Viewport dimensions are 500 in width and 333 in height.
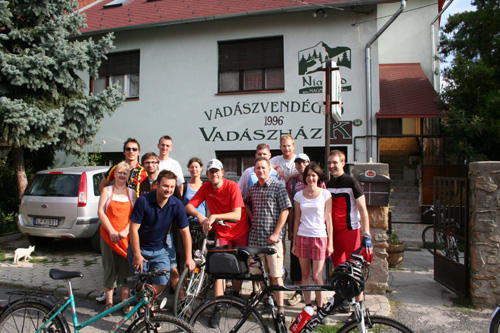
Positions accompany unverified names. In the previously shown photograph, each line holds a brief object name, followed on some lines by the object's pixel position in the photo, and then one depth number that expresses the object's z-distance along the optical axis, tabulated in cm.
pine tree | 827
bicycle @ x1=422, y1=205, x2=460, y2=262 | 579
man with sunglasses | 481
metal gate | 509
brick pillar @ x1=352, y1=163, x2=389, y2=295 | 518
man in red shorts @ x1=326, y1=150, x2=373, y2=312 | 437
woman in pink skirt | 426
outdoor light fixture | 985
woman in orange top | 447
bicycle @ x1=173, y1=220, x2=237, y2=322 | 405
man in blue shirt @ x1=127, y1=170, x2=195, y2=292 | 384
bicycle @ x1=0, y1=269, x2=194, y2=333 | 294
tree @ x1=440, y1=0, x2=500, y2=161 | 900
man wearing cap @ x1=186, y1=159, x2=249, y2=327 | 436
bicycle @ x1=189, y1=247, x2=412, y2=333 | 286
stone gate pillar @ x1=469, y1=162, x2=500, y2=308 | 477
